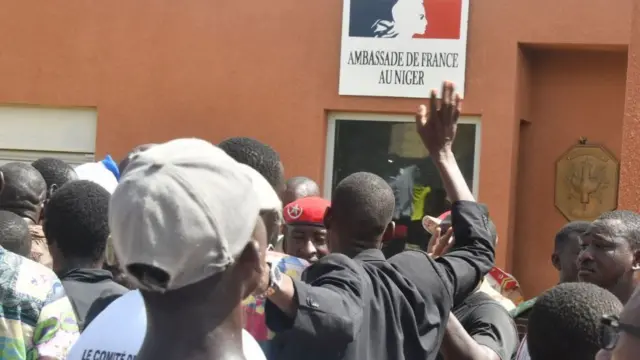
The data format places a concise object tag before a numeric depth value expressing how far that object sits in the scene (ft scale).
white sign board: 29.45
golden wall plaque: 29.71
